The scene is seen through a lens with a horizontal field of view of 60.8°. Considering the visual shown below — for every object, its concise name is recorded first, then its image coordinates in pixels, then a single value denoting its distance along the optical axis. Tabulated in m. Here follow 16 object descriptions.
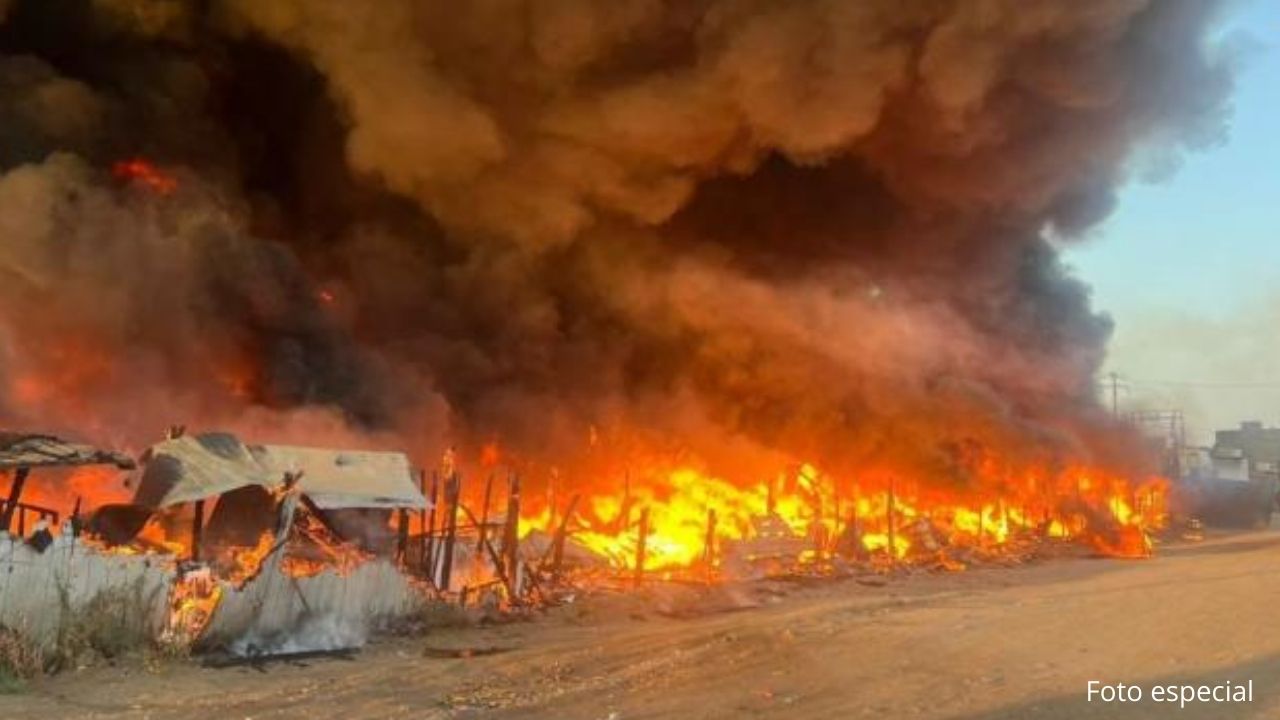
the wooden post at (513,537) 16.47
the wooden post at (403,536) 15.55
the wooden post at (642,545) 19.18
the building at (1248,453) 63.19
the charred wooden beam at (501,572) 16.23
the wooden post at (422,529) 15.87
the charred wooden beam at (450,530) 15.73
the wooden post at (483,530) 16.08
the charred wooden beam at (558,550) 17.91
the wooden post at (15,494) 13.15
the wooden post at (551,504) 22.20
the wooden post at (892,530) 26.00
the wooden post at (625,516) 23.19
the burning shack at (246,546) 11.59
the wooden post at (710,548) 20.92
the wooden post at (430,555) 15.73
